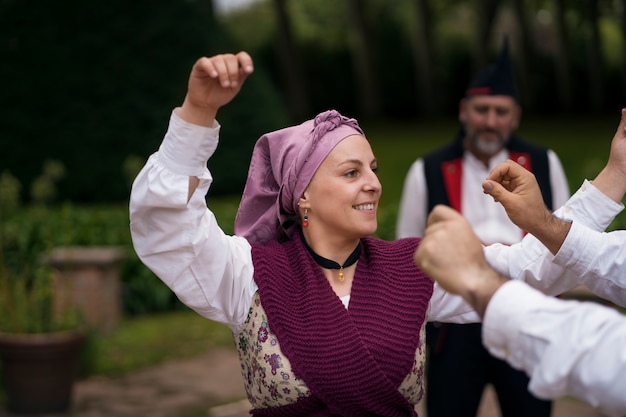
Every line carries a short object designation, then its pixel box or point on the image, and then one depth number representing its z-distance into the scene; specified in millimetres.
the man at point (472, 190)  4348
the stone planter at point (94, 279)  7617
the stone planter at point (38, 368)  5949
